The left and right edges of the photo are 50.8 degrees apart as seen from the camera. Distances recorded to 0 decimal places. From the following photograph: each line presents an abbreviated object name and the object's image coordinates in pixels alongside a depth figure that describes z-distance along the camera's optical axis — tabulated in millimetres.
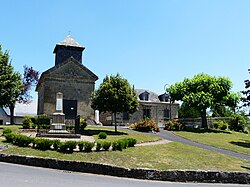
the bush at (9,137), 14320
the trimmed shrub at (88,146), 12977
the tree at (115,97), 21677
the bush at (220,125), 35500
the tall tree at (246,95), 22544
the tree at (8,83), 21750
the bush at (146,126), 26344
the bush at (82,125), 22939
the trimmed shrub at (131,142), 15233
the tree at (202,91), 31094
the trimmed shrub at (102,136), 17703
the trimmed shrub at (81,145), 12947
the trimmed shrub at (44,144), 13117
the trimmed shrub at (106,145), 13477
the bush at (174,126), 30047
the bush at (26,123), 22578
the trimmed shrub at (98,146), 13352
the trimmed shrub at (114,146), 13758
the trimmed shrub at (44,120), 22311
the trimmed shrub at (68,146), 12750
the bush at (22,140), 13633
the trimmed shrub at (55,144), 13039
